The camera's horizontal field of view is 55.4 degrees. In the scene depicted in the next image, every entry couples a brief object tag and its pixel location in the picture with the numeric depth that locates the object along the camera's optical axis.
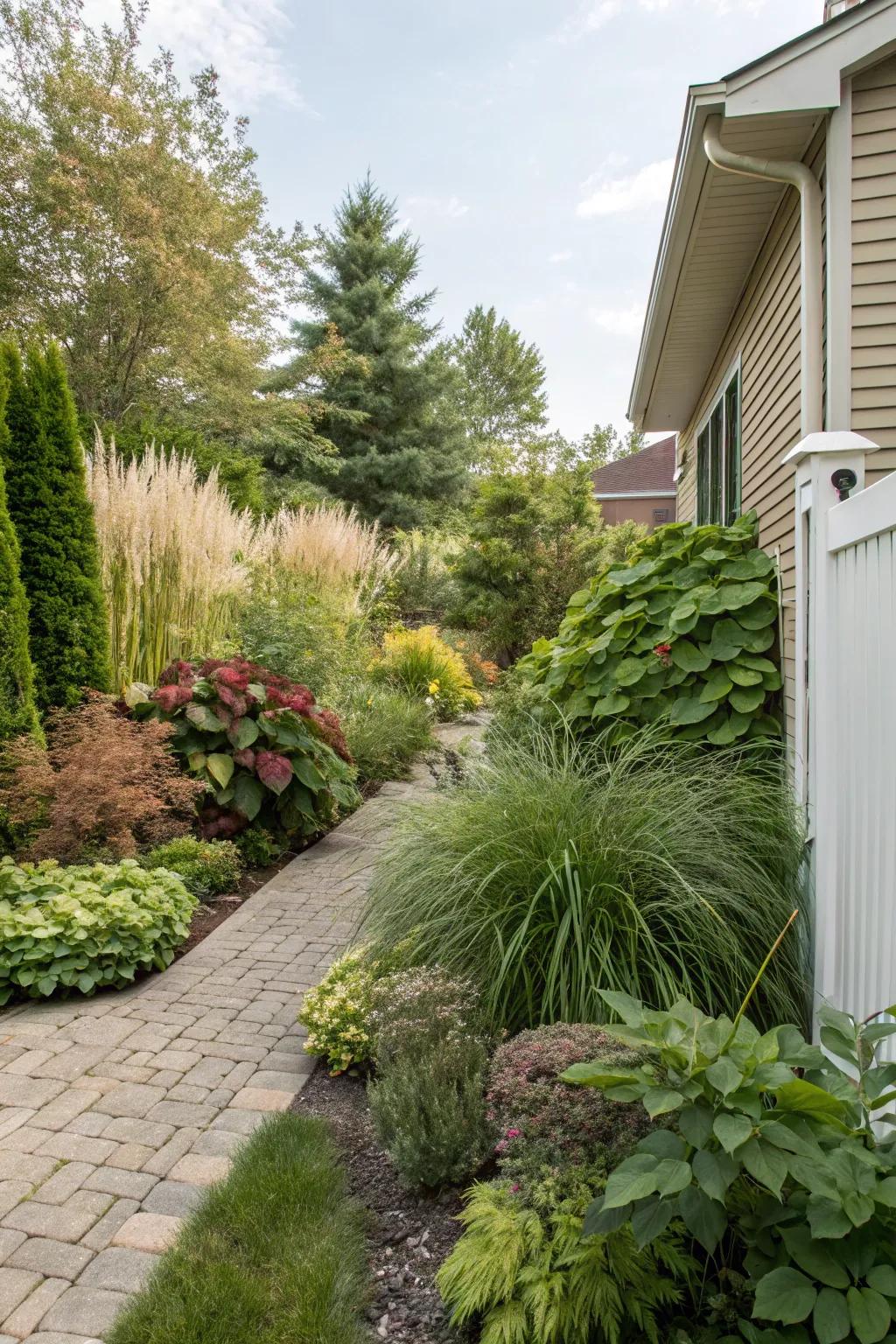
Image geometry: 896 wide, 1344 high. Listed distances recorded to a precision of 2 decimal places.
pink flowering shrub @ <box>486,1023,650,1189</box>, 1.74
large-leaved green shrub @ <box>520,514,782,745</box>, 3.81
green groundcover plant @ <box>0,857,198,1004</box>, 3.28
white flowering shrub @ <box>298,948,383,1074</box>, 2.76
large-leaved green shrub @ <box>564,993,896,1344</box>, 1.24
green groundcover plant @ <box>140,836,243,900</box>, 4.28
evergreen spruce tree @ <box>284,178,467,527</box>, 20.36
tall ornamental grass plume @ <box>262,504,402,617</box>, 8.21
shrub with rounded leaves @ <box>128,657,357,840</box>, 4.81
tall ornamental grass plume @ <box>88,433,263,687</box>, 5.43
